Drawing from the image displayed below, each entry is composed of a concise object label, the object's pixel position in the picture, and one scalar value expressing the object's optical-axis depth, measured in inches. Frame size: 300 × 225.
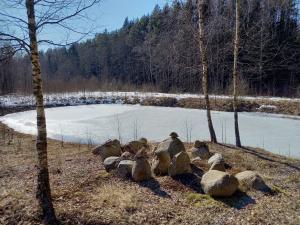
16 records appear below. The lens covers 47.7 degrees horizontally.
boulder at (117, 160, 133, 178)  240.8
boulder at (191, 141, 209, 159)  301.7
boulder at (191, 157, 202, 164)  273.1
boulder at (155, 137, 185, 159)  277.3
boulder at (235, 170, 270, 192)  217.8
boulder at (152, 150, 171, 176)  247.6
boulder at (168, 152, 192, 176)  235.3
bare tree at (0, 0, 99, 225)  172.6
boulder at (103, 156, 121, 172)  254.4
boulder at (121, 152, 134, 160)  268.1
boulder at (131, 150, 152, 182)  232.5
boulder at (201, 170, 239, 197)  202.5
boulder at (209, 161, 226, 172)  245.0
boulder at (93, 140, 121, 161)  293.3
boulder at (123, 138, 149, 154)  315.6
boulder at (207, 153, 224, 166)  251.5
